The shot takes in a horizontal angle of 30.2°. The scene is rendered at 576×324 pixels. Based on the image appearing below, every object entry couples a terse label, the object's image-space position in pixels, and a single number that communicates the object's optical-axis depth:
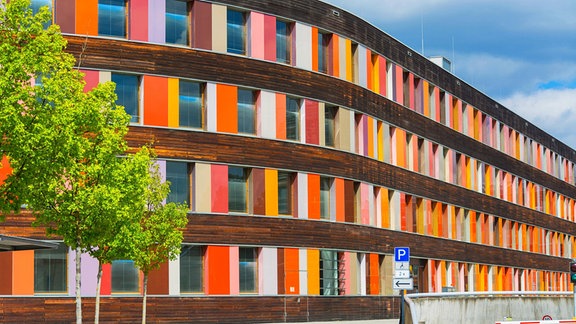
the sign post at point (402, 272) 29.39
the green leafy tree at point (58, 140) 24.73
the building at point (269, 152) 41.12
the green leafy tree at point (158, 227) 35.19
